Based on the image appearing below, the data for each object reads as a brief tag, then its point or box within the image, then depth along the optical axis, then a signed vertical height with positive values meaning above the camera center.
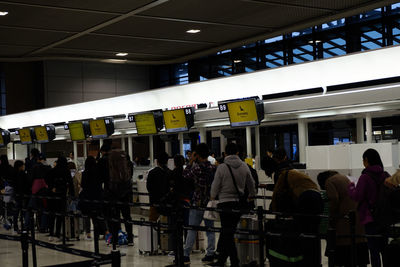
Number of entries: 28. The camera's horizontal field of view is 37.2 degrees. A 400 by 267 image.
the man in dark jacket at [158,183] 9.10 -0.48
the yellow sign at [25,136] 21.75 +0.72
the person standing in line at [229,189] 7.61 -0.50
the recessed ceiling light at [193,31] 12.36 +2.52
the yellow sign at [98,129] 17.42 +0.74
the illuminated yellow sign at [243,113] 11.95 +0.76
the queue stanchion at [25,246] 6.09 -0.95
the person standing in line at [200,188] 8.48 -0.54
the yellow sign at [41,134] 20.66 +0.72
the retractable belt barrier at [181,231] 4.47 -0.82
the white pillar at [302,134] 12.42 +0.30
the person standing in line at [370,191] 6.62 -0.49
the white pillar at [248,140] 13.56 +0.22
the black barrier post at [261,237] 7.19 -1.09
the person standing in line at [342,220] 6.59 -0.81
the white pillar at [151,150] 17.42 +0.06
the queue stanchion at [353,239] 5.65 -0.91
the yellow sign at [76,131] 18.62 +0.73
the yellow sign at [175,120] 14.04 +0.75
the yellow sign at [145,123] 15.16 +0.74
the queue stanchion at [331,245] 4.80 -0.79
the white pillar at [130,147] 18.34 +0.17
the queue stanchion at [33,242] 7.35 -1.07
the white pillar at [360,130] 11.74 +0.33
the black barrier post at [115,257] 4.12 -0.72
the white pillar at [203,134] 14.83 +0.42
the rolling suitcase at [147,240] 9.56 -1.43
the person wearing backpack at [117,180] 10.50 -0.48
